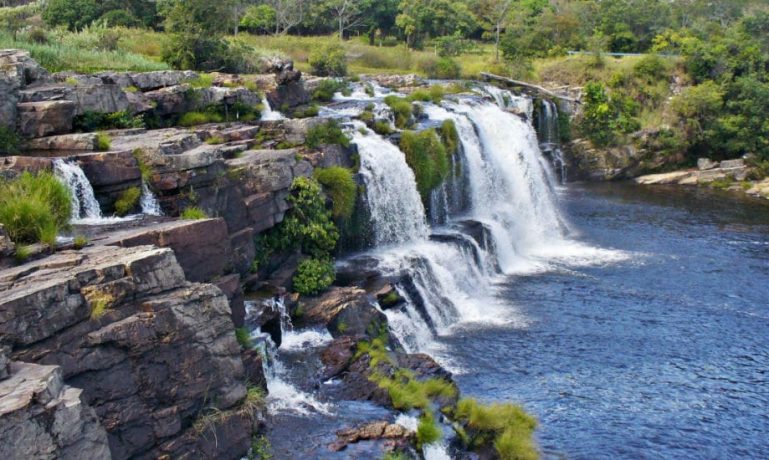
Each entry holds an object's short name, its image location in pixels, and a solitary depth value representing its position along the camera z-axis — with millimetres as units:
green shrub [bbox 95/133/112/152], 19406
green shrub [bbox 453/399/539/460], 15805
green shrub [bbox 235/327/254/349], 16203
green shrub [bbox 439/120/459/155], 30969
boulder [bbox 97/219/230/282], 14656
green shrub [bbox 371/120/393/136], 29062
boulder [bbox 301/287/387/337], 19578
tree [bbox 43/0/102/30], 39031
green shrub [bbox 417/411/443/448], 14829
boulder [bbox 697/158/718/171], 44344
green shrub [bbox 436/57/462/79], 49188
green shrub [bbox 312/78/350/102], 34656
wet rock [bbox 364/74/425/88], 42531
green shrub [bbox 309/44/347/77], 42156
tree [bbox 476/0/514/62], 58956
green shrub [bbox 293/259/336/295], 20859
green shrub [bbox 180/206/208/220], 17516
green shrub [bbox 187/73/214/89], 27481
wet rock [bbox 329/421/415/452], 14452
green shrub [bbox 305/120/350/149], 24844
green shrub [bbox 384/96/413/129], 31344
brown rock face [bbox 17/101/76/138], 20453
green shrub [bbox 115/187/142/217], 17656
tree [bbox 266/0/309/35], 53631
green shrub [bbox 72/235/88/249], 14180
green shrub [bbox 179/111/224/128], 25500
